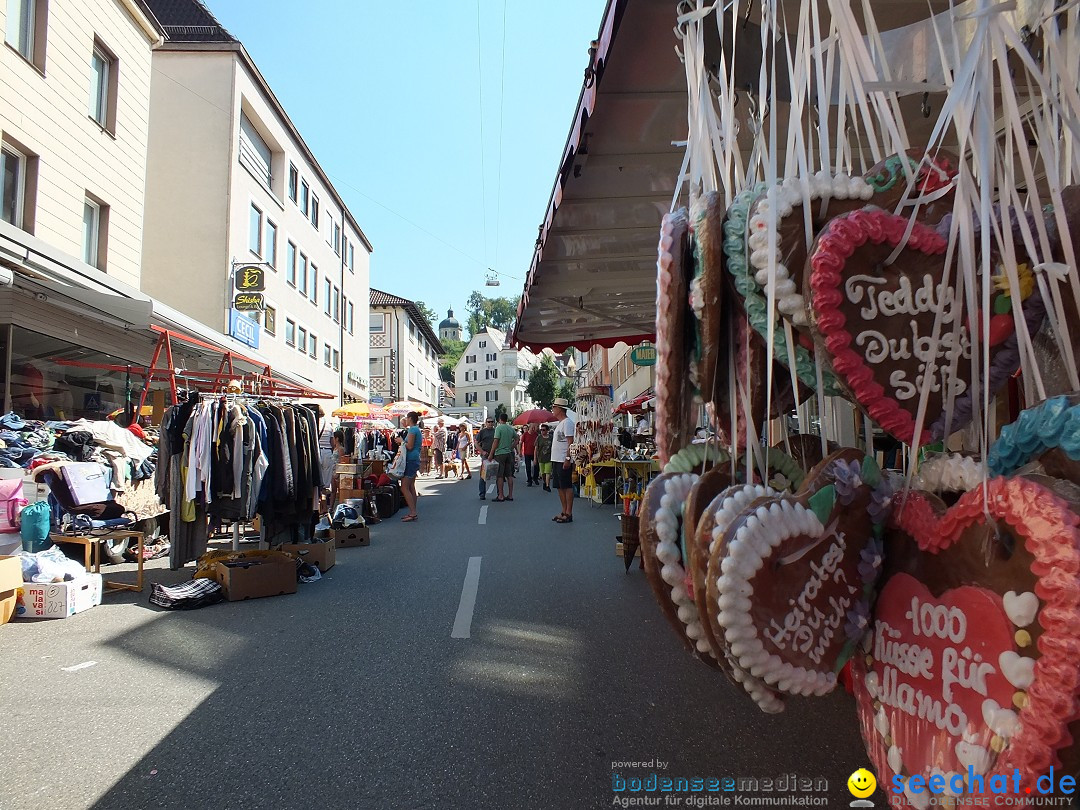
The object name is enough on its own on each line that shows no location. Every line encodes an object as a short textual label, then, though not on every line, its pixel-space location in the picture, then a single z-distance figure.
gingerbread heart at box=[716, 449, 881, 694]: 1.14
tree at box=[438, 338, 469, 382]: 103.88
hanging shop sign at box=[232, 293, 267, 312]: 19.02
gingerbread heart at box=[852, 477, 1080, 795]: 0.87
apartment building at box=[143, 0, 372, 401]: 18.94
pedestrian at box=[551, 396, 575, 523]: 10.05
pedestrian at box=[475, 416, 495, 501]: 14.48
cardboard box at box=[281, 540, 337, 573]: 6.60
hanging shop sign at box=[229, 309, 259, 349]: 18.08
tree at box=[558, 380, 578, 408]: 62.06
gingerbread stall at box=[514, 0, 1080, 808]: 0.96
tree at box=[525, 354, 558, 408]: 64.81
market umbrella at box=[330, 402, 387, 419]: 17.89
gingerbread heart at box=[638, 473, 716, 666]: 1.36
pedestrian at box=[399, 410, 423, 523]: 10.27
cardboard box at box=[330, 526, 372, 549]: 8.10
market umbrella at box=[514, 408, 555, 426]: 18.45
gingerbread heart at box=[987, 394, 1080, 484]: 0.90
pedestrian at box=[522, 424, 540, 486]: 18.44
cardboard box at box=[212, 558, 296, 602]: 5.55
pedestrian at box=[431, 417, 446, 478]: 24.95
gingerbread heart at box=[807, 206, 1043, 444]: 1.19
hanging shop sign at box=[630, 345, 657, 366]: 10.72
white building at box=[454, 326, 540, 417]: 89.88
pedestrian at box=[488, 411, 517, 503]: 13.48
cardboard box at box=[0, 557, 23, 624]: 4.81
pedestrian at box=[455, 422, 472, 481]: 22.75
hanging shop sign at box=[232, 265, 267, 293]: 18.86
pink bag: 5.70
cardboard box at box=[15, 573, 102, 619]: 5.00
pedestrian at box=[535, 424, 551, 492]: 16.55
